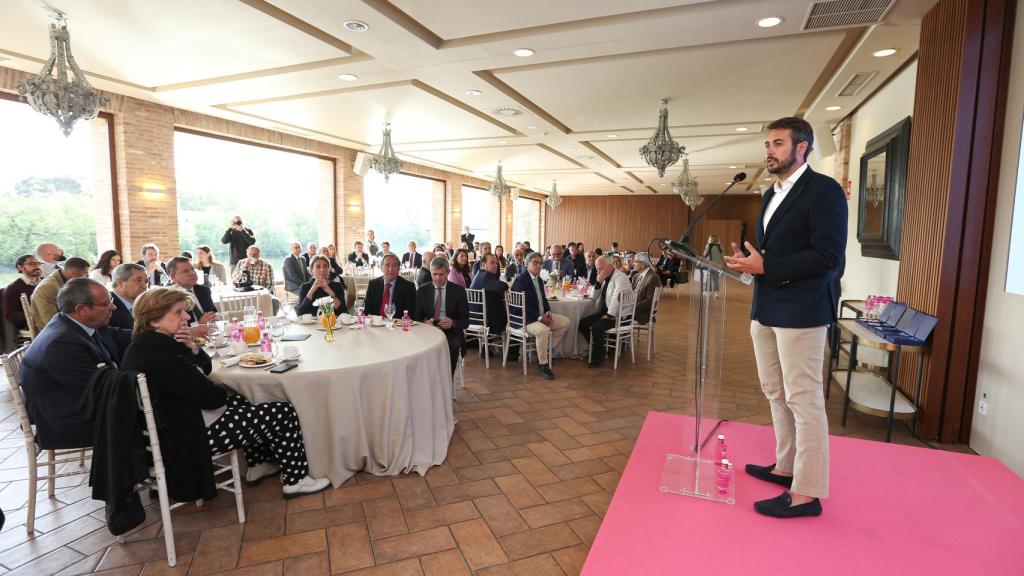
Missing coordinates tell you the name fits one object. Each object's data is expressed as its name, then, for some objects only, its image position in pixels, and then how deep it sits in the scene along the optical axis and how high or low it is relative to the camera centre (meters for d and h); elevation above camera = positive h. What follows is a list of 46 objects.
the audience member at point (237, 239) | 8.08 -0.10
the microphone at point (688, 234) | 1.96 +0.03
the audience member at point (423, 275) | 6.48 -0.52
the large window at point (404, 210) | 11.89 +0.69
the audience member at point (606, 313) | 5.42 -0.82
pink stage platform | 1.88 -1.20
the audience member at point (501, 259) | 9.36 -0.41
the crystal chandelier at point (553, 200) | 13.92 +1.10
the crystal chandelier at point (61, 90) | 3.71 +1.06
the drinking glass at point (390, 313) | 3.64 -0.57
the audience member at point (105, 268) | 5.05 -0.38
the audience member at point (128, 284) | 3.31 -0.35
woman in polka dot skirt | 2.19 -0.79
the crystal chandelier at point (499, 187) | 10.89 +1.12
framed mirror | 4.41 +0.51
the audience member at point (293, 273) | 7.63 -0.61
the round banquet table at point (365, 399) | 2.61 -0.92
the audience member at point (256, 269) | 6.48 -0.47
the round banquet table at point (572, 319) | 5.77 -0.95
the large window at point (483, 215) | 16.50 +0.78
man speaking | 1.89 -0.14
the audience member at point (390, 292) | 4.31 -0.50
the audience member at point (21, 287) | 4.49 -0.53
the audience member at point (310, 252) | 8.83 -0.32
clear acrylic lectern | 2.13 -0.58
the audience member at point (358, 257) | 9.33 -0.43
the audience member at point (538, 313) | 5.08 -0.81
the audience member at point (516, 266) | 7.75 -0.46
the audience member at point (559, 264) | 8.89 -0.47
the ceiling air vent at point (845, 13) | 3.43 +1.67
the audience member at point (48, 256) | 4.86 -0.26
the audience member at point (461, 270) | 5.86 -0.43
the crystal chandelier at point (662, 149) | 6.07 +1.12
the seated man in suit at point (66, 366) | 2.19 -0.61
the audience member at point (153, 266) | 5.81 -0.41
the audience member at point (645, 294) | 5.64 -0.63
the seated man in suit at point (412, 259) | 10.12 -0.48
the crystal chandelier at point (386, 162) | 7.32 +1.10
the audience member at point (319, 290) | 4.44 -0.51
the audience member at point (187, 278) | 3.81 -0.36
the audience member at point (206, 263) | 6.48 -0.41
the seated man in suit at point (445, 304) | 4.20 -0.59
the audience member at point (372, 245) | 10.59 -0.21
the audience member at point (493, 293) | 5.28 -0.59
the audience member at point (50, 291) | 3.75 -0.47
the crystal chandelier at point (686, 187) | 11.11 +1.23
